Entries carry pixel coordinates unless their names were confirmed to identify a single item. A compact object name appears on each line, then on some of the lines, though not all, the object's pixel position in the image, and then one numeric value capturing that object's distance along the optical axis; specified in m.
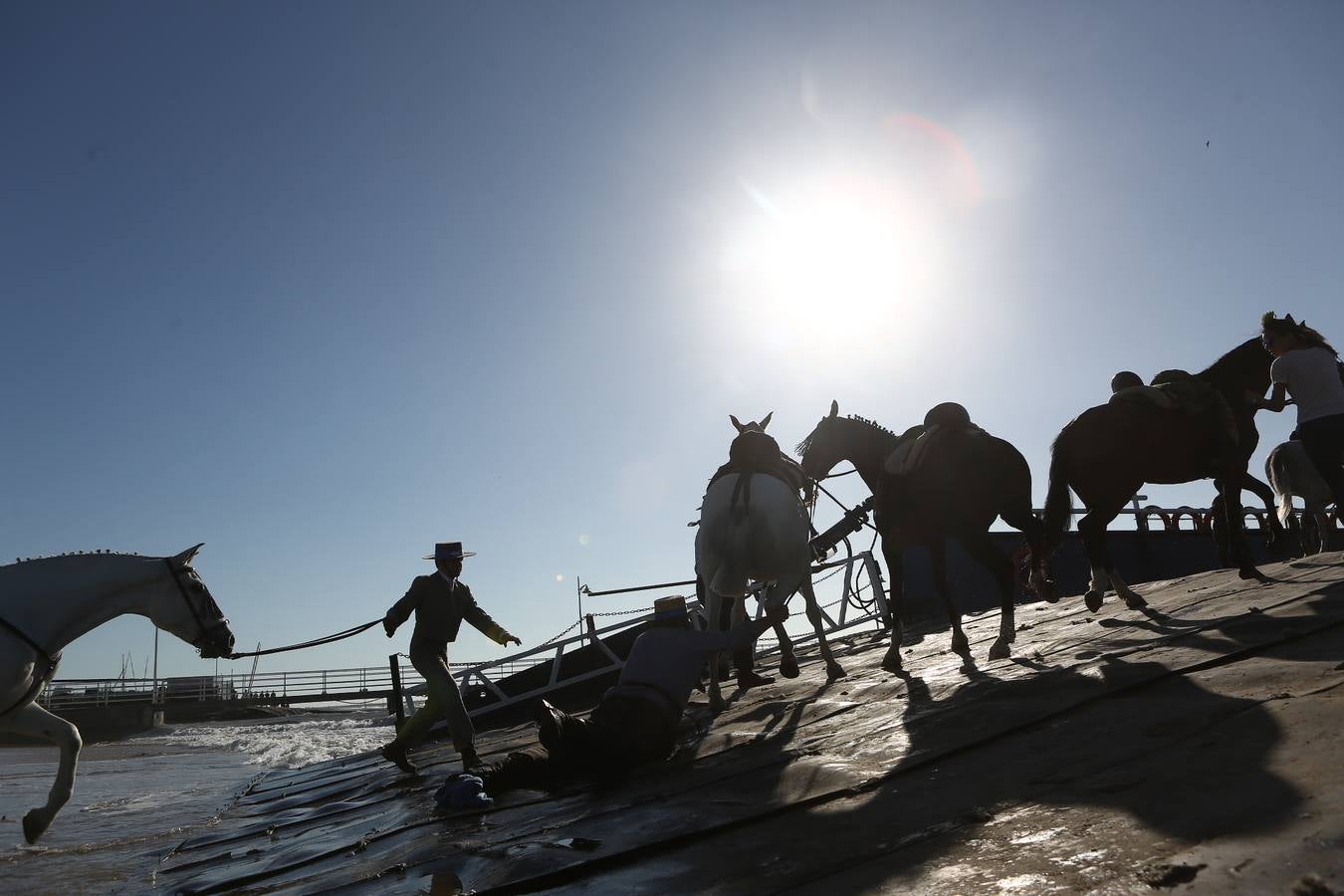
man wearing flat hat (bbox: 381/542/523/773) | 7.41
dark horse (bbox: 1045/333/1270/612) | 7.08
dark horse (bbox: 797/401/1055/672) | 6.69
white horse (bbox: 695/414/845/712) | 6.21
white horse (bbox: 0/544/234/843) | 5.82
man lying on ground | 4.54
